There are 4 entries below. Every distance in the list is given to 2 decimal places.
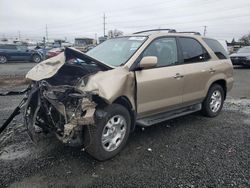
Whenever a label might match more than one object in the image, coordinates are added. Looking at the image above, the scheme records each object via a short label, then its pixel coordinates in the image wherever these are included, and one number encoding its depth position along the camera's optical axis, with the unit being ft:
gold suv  8.00
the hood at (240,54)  39.22
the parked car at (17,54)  49.37
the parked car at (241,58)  38.63
